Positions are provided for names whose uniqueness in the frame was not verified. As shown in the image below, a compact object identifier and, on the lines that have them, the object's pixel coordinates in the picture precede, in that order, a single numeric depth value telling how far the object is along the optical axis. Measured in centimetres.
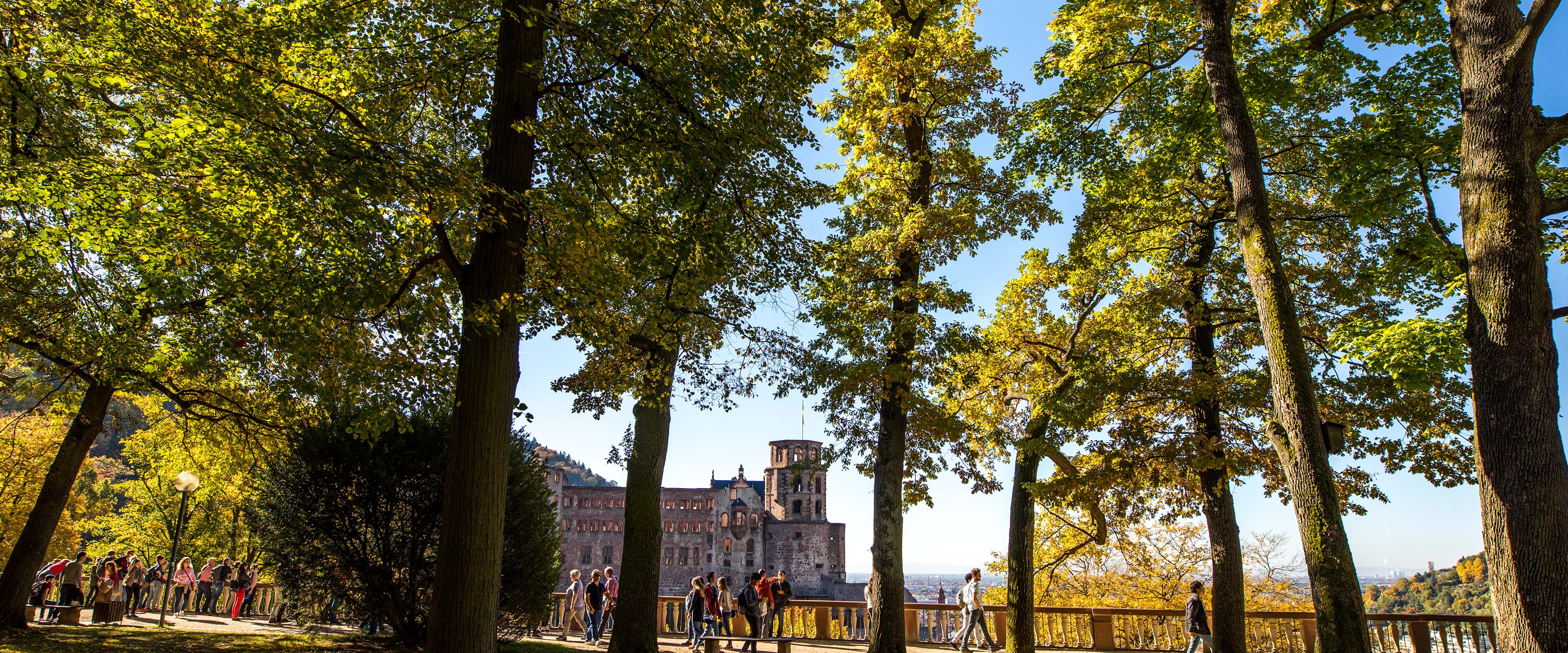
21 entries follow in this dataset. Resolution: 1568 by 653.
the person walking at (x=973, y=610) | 1619
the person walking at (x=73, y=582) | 1783
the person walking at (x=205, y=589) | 2242
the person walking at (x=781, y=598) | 1803
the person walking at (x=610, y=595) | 1881
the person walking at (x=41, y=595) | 1747
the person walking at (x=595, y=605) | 1683
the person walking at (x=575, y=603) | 1833
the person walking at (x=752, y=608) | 1541
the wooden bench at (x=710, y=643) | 1284
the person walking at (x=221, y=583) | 2287
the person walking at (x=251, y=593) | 2141
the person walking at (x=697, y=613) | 1645
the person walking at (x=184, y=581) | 2070
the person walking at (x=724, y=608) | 1766
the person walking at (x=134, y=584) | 1983
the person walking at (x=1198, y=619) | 1525
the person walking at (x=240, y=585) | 2036
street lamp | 1759
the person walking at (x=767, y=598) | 1744
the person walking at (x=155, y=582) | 2100
